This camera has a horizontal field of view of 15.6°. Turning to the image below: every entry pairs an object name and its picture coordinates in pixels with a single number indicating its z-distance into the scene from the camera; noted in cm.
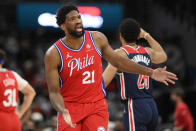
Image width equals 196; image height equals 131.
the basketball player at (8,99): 1110
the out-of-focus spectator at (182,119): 1968
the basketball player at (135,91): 1044
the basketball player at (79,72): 882
